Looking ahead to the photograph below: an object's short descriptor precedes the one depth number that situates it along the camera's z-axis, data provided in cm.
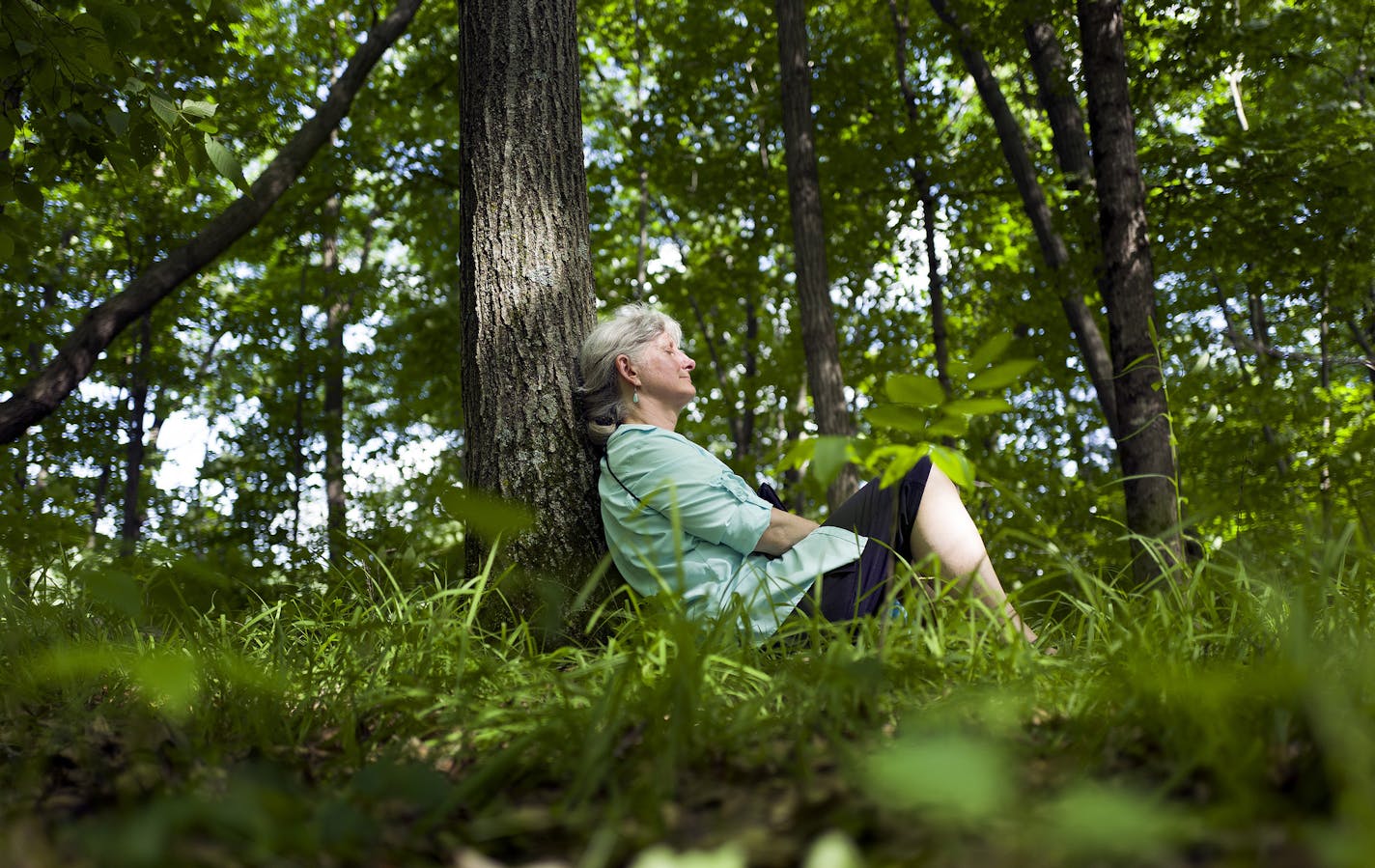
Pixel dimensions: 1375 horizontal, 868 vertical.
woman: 276
